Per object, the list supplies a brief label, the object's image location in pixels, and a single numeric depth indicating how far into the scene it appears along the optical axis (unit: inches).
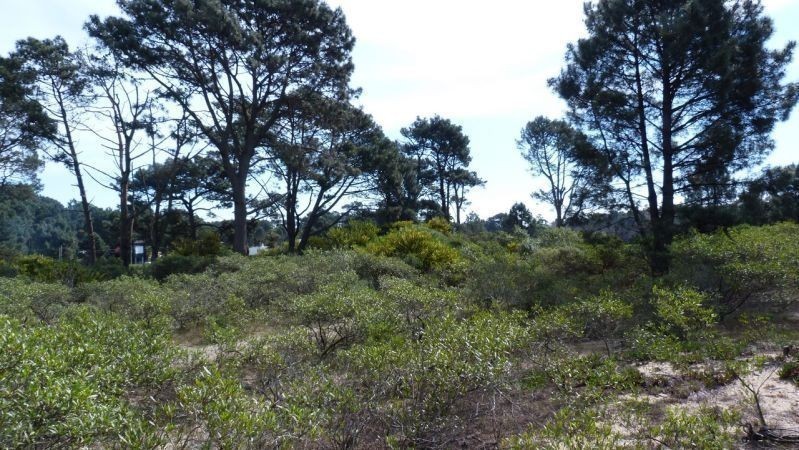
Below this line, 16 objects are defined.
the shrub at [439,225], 786.3
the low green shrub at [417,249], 474.3
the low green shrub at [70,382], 85.4
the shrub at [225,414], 95.0
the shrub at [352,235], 645.3
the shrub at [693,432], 112.6
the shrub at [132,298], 249.8
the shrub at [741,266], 232.2
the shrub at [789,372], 178.5
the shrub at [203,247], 668.1
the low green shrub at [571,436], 108.9
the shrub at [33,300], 239.9
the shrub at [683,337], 170.2
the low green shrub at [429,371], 130.4
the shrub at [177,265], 520.1
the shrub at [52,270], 481.4
